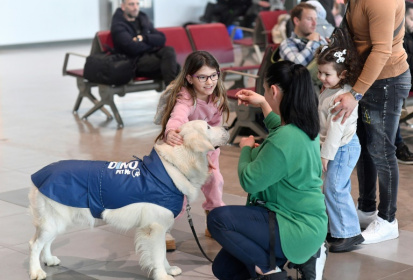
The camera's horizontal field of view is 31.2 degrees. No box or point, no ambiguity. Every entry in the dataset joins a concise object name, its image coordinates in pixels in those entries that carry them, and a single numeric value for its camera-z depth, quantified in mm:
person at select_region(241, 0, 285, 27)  18969
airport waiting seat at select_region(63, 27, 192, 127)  9070
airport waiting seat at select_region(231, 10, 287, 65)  12969
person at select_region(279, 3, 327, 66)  7145
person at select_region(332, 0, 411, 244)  4527
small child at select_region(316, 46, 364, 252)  4660
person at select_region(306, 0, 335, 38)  7832
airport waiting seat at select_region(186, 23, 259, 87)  9922
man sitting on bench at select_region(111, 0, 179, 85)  8992
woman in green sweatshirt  3787
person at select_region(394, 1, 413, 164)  7168
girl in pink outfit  4812
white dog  4152
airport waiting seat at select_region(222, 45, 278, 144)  7762
